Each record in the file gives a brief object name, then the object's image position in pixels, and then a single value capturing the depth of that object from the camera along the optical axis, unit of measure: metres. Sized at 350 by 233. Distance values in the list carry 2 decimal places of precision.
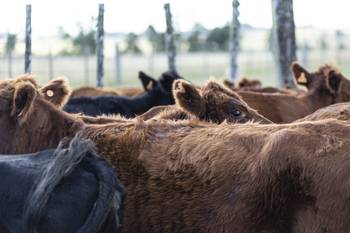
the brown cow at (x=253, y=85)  11.98
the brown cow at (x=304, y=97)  9.64
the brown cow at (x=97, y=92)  13.02
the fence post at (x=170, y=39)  13.70
